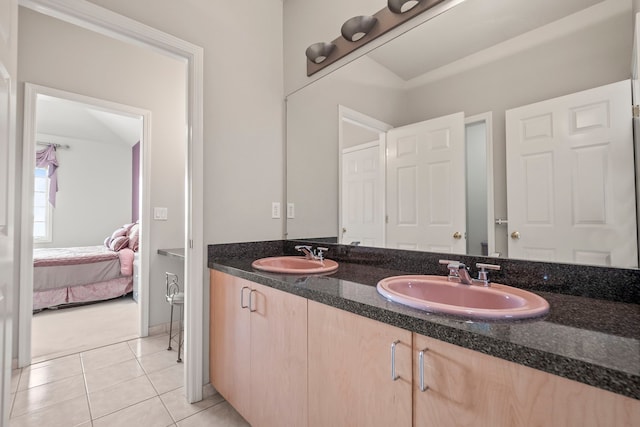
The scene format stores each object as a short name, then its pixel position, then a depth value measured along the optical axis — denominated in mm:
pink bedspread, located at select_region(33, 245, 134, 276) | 3389
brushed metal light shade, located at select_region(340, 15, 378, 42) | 1548
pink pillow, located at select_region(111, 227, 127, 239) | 4516
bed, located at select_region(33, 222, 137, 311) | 3305
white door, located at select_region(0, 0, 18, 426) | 951
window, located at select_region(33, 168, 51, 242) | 5270
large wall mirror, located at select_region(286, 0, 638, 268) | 925
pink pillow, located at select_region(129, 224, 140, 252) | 4111
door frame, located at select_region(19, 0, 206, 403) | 1652
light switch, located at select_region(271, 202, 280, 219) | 2033
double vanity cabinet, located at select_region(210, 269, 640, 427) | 561
